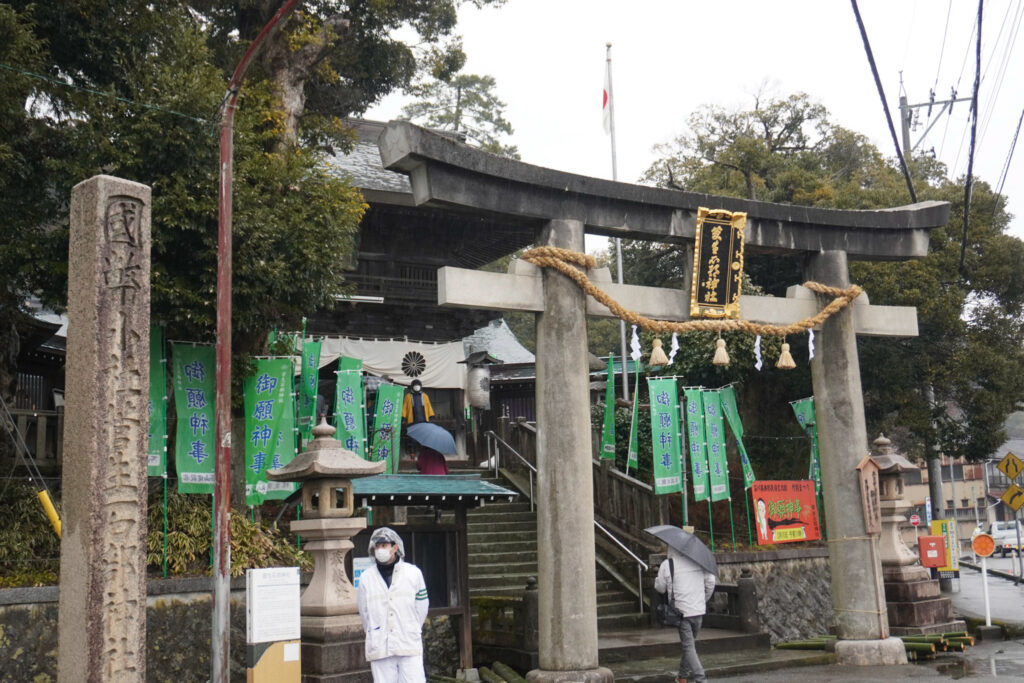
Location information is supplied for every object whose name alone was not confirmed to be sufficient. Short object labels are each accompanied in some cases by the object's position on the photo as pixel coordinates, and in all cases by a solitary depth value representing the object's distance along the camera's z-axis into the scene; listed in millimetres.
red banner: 18984
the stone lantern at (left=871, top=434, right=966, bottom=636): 16453
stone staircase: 17078
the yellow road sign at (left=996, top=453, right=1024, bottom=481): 23172
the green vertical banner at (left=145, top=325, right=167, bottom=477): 13242
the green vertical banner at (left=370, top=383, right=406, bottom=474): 17453
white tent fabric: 23750
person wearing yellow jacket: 22906
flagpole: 28109
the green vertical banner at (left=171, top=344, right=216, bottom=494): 13305
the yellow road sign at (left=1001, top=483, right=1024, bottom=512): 23547
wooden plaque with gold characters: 13562
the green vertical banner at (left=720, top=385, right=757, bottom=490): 19016
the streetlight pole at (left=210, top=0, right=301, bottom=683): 10648
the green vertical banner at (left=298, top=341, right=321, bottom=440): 15312
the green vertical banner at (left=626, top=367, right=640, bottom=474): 20000
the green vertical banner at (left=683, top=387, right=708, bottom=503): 18219
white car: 53788
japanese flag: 28469
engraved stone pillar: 7352
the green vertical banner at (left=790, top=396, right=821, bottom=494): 21391
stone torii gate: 11531
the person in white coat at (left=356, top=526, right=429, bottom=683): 8328
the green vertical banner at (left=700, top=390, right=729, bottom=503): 18375
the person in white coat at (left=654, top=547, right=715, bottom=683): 11352
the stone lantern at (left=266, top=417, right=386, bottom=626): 10820
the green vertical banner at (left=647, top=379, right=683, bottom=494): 17625
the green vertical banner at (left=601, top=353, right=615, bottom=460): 19672
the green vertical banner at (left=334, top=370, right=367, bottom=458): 15797
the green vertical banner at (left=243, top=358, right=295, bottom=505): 14086
